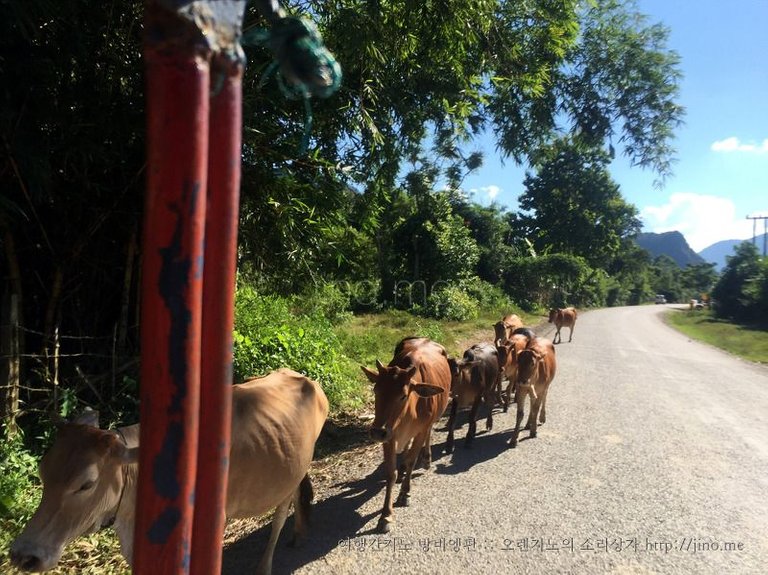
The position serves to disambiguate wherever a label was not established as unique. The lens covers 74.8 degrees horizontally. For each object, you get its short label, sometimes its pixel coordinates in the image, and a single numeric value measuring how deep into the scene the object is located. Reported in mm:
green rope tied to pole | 1163
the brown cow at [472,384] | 6543
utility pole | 39266
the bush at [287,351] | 6789
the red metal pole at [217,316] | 913
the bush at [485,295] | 23188
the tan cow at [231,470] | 2238
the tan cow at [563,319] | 16734
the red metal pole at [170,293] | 813
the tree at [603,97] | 7117
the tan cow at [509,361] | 7773
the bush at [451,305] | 18938
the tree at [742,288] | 29578
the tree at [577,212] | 41531
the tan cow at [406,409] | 4266
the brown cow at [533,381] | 6657
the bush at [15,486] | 3496
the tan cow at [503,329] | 11234
